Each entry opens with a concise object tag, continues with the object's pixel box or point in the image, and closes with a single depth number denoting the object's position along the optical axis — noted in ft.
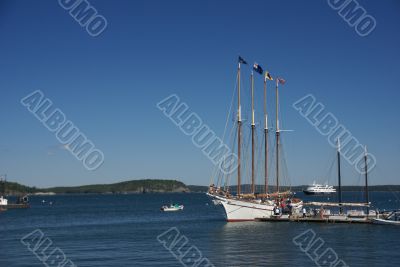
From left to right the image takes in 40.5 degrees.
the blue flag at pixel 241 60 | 269.64
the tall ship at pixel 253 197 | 247.50
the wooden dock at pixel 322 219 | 214.28
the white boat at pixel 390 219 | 205.26
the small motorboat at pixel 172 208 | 428.56
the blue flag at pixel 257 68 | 265.26
